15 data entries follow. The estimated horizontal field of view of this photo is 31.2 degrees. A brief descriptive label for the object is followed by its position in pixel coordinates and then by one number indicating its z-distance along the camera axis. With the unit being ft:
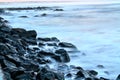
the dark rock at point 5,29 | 30.69
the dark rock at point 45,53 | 23.21
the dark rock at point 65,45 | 27.99
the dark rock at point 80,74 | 18.43
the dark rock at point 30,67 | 17.64
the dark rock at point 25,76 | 14.76
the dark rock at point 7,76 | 14.00
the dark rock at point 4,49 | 19.49
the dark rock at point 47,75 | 15.71
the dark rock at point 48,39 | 31.67
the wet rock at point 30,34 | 30.39
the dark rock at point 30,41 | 28.11
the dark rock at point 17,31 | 30.87
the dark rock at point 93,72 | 19.85
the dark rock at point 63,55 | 23.02
